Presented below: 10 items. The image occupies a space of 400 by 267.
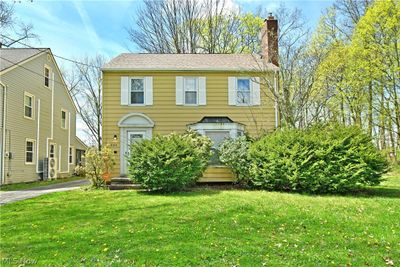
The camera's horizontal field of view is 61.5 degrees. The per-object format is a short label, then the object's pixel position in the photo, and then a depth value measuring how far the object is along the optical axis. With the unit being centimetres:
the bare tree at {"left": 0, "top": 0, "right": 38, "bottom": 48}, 1603
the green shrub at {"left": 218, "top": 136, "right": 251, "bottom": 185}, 1245
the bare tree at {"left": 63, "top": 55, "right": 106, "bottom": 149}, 3572
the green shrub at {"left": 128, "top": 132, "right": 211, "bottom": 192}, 1108
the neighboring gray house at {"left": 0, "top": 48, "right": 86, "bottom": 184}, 1689
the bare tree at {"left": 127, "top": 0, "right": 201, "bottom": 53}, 2830
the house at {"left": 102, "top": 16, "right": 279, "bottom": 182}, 1552
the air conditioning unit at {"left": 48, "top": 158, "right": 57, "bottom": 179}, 2070
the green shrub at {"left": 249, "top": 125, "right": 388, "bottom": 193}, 1072
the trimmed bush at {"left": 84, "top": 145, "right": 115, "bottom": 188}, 1312
